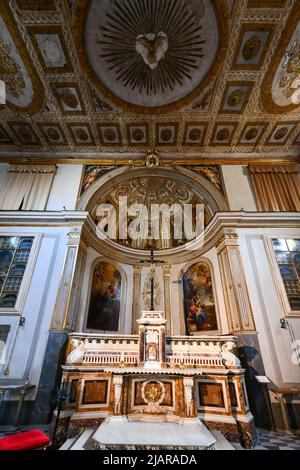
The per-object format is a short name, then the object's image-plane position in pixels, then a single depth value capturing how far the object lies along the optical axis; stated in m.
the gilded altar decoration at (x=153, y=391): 5.40
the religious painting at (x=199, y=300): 9.46
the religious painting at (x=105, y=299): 9.30
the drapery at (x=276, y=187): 9.64
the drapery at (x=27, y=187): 9.60
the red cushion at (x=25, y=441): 2.76
